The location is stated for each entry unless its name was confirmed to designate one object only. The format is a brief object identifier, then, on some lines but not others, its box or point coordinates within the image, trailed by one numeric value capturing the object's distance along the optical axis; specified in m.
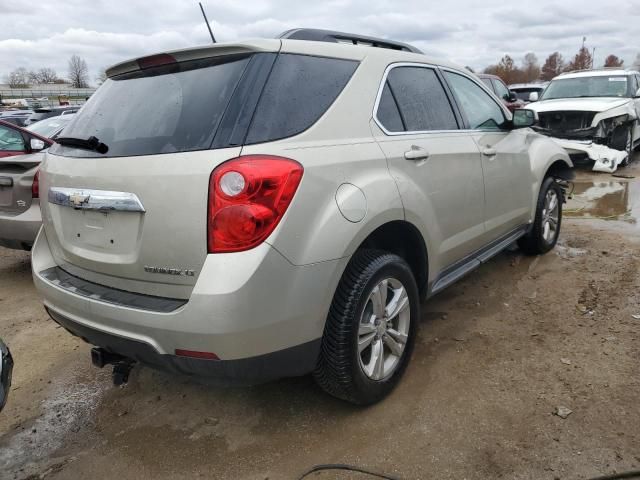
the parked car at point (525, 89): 19.34
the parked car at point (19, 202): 4.54
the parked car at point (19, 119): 17.08
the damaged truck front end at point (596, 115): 9.26
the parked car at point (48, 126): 9.17
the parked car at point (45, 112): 16.85
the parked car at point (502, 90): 13.31
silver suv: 2.02
